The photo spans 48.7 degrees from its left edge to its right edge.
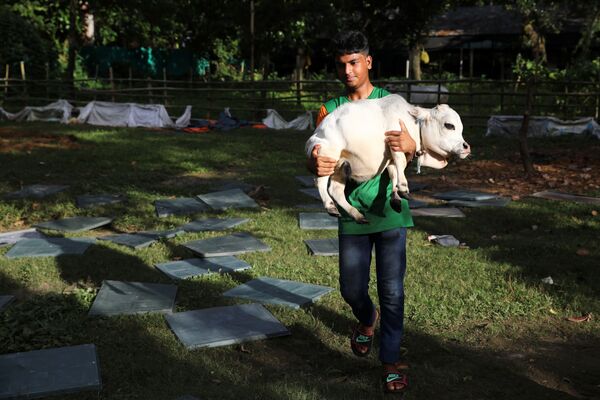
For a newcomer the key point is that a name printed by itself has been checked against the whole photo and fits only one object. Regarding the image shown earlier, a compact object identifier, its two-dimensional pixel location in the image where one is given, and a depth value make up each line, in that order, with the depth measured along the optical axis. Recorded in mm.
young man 3383
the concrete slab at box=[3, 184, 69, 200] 8516
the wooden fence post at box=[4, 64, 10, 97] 21397
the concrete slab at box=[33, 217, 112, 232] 7039
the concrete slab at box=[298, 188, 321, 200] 8609
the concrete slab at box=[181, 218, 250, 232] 6965
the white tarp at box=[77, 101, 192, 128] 17953
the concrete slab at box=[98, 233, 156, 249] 6387
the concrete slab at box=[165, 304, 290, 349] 4117
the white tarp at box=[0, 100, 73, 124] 19047
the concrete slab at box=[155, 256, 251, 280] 5504
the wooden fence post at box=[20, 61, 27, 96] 21500
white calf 3207
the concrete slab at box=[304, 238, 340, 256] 6062
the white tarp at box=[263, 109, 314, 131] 17312
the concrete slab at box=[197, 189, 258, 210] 8070
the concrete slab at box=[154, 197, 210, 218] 7758
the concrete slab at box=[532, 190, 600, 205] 8148
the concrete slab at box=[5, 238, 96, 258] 6023
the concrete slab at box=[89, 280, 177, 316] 4637
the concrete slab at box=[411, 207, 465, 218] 7547
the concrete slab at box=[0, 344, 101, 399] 3412
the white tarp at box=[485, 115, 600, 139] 14695
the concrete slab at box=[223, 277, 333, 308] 4836
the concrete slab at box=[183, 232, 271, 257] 6062
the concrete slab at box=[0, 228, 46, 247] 6570
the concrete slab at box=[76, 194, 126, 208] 8125
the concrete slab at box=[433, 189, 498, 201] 8375
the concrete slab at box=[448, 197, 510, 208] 8031
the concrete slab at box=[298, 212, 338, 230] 6996
